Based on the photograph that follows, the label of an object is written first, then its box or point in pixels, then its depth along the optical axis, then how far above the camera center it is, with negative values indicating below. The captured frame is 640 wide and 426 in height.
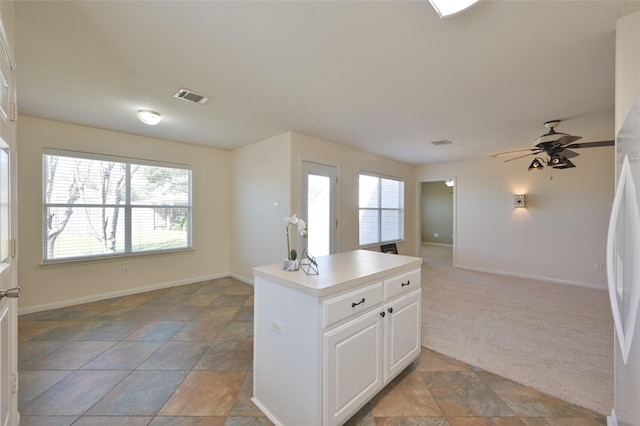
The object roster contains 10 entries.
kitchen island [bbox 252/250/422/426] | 1.41 -0.79
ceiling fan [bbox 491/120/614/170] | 3.00 +0.82
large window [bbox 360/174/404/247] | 5.42 +0.04
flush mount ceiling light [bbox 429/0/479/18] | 1.41 +1.16
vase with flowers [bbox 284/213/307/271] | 1.72 -0.32
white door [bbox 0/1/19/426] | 1.24 -0.10
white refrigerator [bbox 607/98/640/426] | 1.05 -0.25
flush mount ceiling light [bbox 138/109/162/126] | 3.05 +1.14
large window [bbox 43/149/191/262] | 3.49 +0.09
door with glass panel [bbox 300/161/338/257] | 4.11 +0.08
